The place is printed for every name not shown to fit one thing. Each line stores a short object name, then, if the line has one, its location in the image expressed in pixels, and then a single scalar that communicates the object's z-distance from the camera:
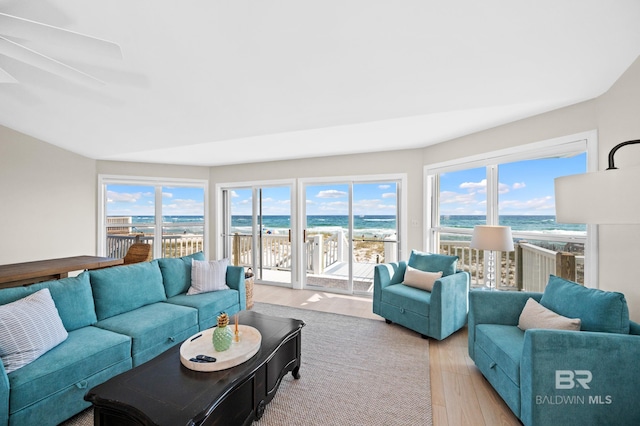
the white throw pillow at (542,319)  1.78
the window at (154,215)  4.88
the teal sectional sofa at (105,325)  1.56
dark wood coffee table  1.26
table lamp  2.60
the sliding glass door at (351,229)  4.46
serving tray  1.58
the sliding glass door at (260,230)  5.07
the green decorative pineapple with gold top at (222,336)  1.73
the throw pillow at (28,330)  1.59
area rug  1.82
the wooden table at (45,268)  2.85
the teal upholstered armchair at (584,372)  1.48
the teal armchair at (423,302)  2.79
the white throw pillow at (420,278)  3.18
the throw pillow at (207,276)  3.20
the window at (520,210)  2.58
